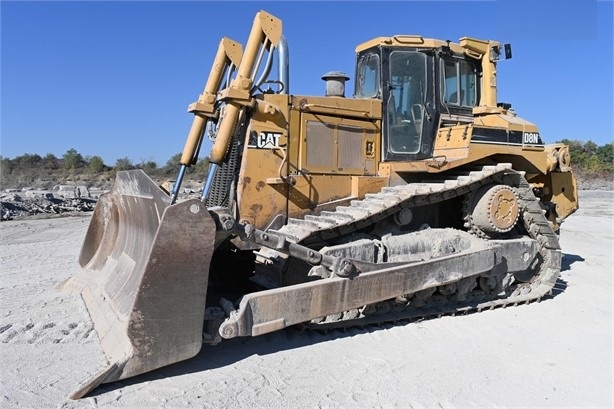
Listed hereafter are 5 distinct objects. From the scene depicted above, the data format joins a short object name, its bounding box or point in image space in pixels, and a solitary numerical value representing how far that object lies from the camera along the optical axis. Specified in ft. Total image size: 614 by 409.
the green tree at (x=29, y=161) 156.25
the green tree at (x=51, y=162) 157.48
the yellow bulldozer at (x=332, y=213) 13.91
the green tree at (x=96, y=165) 139.44
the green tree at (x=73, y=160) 152.23
